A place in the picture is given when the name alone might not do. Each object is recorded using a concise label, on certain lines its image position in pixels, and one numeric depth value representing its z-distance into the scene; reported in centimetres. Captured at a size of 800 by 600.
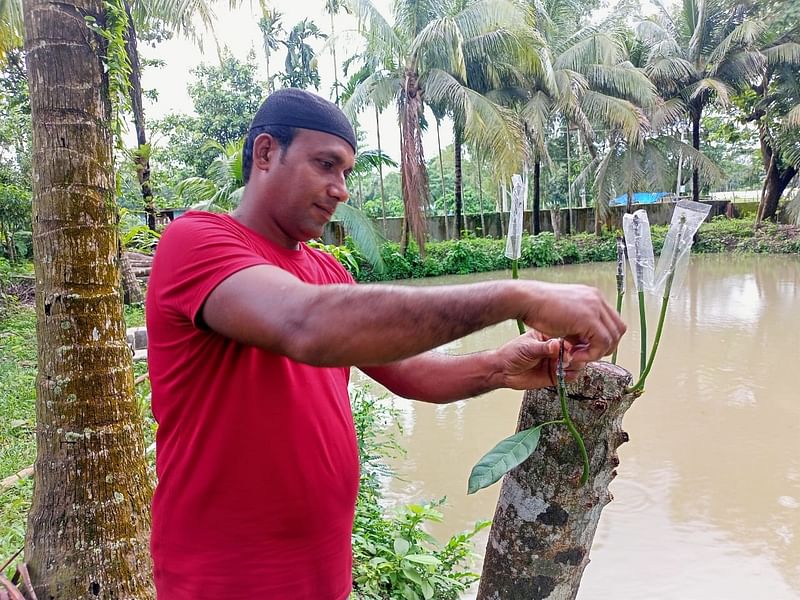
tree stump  147
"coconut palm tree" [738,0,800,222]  1612
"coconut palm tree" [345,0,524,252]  1315
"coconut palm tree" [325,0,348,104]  1436
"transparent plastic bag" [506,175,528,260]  149
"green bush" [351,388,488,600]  226
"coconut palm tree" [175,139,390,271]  688
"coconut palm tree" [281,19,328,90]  2058
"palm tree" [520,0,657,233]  1567
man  80
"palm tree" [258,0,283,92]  1900
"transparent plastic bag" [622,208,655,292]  136
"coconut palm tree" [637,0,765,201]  1634
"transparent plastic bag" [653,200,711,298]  131
